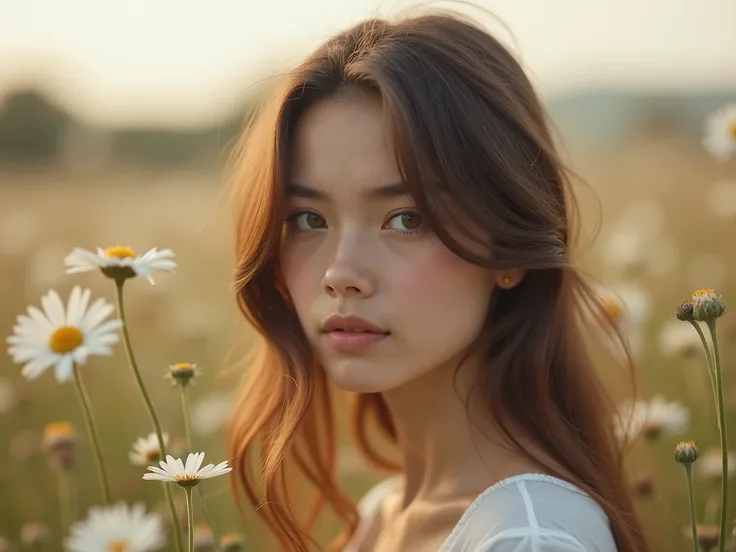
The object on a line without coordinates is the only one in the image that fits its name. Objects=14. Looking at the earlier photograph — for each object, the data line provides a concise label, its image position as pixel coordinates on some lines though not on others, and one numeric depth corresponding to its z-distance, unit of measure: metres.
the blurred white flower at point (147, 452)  1.11
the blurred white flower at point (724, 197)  1.79
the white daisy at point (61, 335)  1.05
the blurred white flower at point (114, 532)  1.09
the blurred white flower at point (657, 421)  1.29
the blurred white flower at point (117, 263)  1.03
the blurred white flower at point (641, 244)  1.64
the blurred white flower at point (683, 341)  1.42
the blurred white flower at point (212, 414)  1.48
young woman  1.05
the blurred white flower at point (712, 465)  1.29
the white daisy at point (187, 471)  0.94
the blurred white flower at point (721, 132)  1.28
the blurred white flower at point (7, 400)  1.54
